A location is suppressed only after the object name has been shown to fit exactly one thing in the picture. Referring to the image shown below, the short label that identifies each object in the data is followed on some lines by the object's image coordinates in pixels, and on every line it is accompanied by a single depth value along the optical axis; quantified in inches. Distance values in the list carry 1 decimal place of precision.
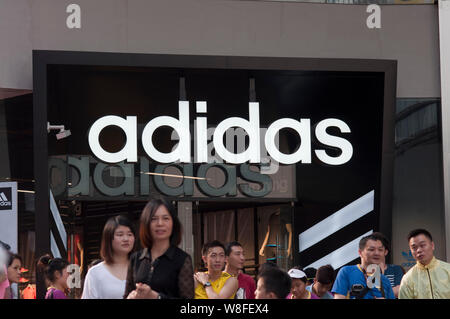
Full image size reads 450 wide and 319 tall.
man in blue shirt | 495.1
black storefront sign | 866.8
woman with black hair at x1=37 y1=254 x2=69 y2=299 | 575.9
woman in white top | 397.6
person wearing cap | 538.3
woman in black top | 355.7
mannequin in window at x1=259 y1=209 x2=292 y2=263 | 926.9
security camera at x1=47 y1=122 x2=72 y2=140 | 869.0
